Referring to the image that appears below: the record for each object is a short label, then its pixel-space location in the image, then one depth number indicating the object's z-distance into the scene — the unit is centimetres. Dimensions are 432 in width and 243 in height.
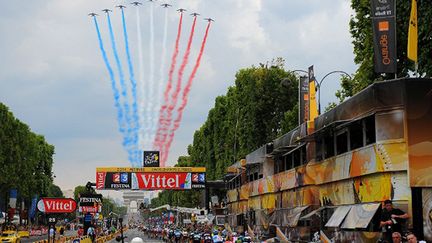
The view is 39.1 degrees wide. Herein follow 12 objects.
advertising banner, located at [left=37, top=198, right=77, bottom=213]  3020
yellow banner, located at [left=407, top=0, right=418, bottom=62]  2177
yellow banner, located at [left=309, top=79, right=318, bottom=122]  3522
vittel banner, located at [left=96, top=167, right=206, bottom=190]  6156
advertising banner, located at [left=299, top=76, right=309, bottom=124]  3862
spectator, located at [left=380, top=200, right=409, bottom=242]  1549
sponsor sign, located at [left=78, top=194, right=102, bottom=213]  4888
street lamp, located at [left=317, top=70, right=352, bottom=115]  3873
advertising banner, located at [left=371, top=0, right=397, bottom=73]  2255
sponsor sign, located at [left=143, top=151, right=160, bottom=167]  6712
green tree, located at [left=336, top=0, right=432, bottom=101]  2978
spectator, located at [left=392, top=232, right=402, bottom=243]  1319
